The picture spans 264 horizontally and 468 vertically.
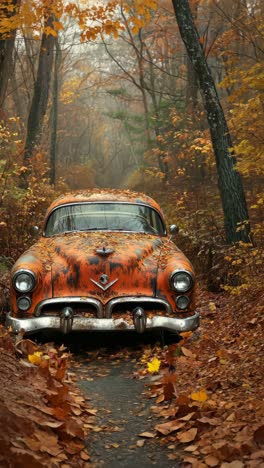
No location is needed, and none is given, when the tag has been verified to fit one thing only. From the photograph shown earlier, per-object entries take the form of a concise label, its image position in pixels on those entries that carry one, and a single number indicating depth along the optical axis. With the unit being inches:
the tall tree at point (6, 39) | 345.1
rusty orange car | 215.8
